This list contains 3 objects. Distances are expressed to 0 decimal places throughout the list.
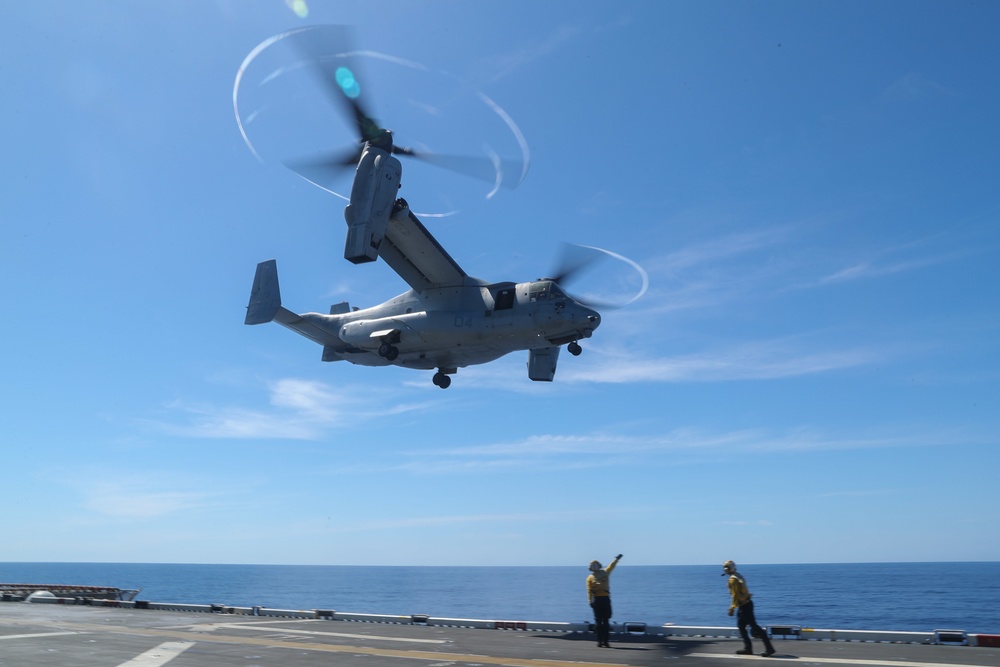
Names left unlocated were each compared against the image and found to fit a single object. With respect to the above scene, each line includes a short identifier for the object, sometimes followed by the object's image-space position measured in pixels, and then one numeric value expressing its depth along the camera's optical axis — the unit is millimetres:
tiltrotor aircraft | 25938
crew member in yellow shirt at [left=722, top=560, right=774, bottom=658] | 14398
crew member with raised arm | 16344
